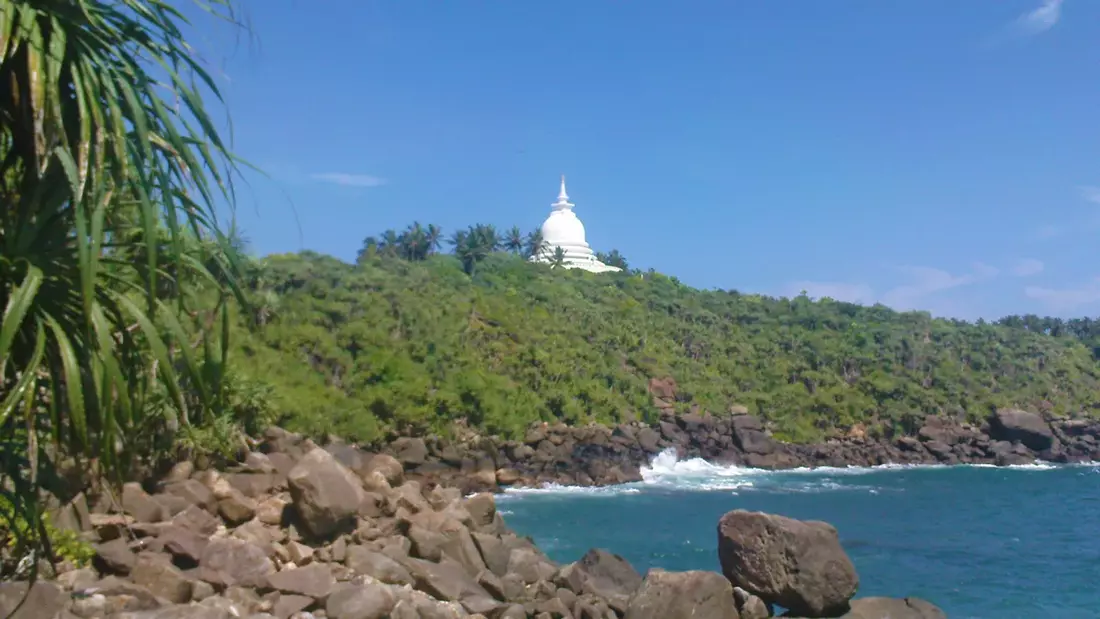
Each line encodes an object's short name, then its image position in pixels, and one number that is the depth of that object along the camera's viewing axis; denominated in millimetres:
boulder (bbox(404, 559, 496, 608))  11336
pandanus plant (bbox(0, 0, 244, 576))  3615
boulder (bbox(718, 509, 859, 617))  12227
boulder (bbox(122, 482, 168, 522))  10391
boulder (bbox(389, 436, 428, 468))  30594
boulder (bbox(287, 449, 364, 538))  11633
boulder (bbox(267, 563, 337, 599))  9930
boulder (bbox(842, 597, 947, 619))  12180
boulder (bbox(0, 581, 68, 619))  7277
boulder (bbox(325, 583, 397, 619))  9695
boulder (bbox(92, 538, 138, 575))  9289
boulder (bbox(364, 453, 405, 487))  14414
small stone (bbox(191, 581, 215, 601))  9328
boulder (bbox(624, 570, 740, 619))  11727
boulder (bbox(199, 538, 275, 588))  9875
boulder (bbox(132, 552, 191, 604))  9156
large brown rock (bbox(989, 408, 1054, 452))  50656
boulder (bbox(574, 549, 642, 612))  13406
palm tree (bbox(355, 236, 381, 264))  50738
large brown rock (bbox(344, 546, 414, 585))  11234
